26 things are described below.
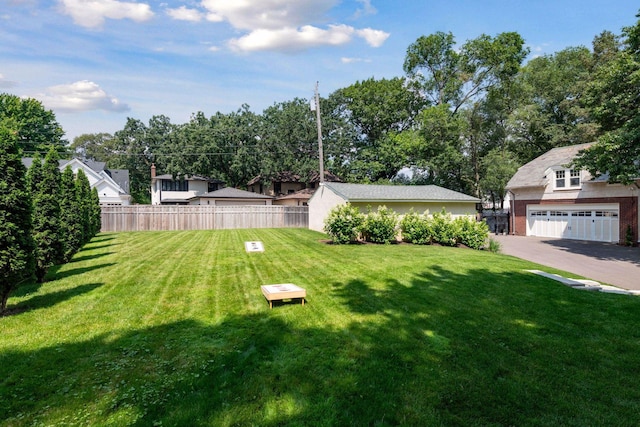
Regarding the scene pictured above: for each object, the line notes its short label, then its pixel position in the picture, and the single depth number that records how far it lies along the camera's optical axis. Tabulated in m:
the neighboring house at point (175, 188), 37.47
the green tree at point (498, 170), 28.81
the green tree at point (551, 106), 29.52
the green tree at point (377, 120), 35.34
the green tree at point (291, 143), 35.94
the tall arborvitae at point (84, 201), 12.77
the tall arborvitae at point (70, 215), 11.26
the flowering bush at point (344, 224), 15.31
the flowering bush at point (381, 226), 16.28
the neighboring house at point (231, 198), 30.67
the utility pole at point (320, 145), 23.52
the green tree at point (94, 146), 62.22
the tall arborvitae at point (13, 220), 6.00
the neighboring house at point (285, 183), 37.97
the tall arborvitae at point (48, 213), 9.06
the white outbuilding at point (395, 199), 18.66
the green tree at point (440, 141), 32.38
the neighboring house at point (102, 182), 29.31
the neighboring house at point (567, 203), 19.06
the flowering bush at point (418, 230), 16.62
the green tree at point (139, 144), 41.12
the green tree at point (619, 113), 13.62
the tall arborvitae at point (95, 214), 17.66
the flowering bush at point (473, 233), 16.28
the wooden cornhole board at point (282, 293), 6.63
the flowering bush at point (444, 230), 16.42
